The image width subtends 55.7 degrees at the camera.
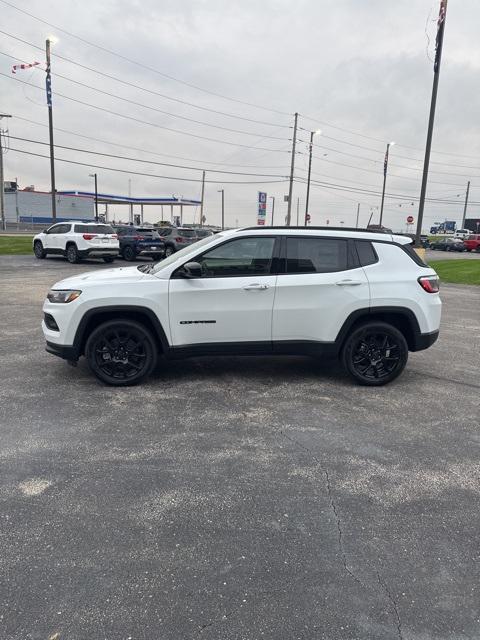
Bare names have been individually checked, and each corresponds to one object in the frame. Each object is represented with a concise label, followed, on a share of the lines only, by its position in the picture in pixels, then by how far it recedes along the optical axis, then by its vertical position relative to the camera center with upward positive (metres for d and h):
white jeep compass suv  5.05 -0.82
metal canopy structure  72.88 +4.14
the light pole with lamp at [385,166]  40.78 +6.43
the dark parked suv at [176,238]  21.89 -0.48
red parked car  46.00 -0.10
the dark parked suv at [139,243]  21.80 -0.81
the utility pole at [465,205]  78.38 +6.15
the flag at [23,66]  25.37 +8.53
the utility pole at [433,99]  14.33 +4.55
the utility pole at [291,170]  38.50 +5.47
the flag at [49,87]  25.36 +7.37
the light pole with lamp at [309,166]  43.08 +6.42
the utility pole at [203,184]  61.98 +6.08
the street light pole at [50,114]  25.27 +6.02
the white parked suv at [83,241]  19.80 -0.77
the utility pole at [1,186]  51.10 +3.64
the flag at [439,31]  14.22 +6.55
